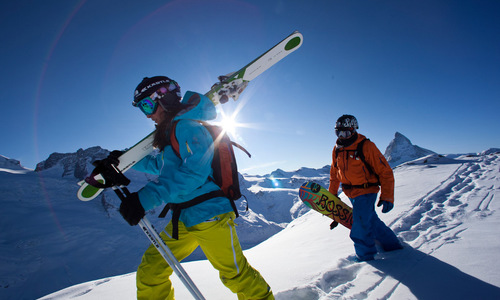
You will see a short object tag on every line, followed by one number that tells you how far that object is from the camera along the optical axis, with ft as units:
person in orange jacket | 11.91
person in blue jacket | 6.54
